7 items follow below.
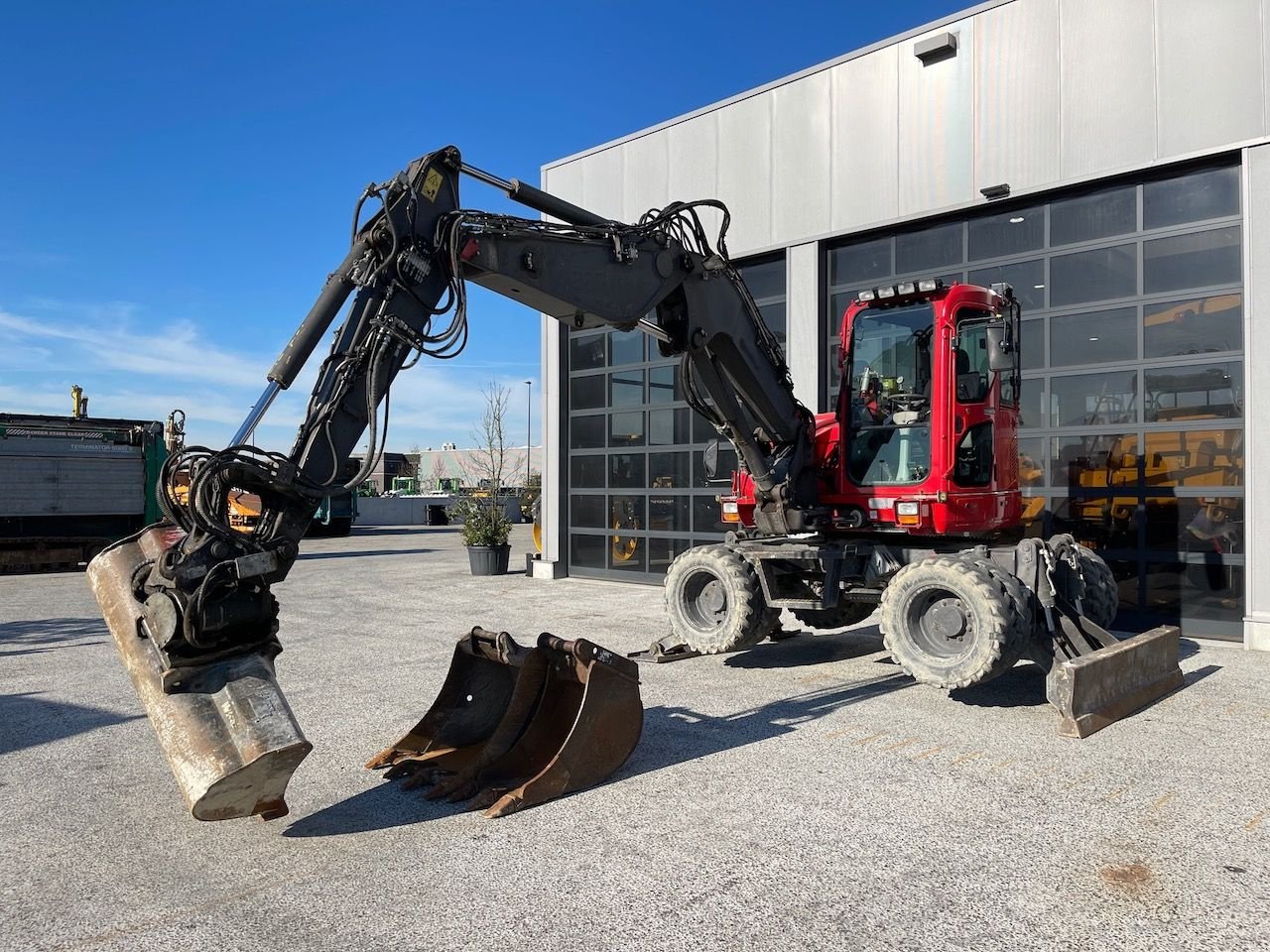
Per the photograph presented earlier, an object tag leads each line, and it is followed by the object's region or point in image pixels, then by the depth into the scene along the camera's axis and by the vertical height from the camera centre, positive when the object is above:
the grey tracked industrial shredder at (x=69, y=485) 17.95 +0.00
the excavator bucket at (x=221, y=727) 3.87 -1.06
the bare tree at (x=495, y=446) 17.73 +1.05
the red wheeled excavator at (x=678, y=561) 4.29 -0.28
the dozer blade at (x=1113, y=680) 5.78 -1.32
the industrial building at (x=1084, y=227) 8.96 +2.98
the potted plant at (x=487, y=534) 16.36 -0.86
